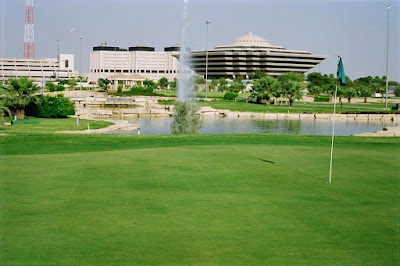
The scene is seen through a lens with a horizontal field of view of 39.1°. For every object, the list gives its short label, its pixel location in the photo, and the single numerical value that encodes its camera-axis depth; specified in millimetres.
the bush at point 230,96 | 111431
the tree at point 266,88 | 98250
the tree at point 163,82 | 180750
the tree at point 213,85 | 168950
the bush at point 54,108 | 55344
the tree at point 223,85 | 153838
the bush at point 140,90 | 134175
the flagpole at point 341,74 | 15067
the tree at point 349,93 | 115375
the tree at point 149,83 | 174375
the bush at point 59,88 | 144675
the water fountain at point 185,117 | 38062
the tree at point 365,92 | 117756
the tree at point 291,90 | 96062
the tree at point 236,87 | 146725
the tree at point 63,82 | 186212
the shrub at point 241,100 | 107406
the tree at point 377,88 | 146300
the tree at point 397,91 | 135750
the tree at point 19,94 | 50938
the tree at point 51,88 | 137075
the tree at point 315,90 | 128450
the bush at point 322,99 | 118950
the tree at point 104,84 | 147000
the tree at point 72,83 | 174625
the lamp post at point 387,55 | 84456
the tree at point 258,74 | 194375
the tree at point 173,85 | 171138
